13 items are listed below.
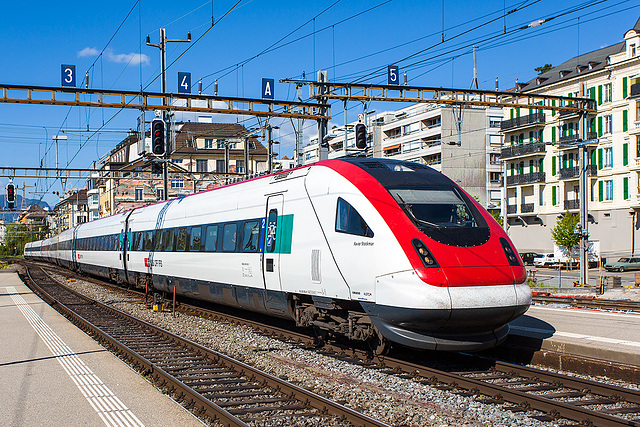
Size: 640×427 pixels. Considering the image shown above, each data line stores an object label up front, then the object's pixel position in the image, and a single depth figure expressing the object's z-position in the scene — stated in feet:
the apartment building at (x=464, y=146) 230.68
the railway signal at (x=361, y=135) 68.54
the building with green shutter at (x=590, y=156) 158.30
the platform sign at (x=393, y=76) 78.48
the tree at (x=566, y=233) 156.76
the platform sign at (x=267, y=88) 74.28
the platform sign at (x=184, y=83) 70.44
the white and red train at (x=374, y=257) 29.27
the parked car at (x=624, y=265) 147.64
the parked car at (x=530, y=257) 181.98
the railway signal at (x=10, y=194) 126.31
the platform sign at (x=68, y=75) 64.39
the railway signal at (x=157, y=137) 65.16
